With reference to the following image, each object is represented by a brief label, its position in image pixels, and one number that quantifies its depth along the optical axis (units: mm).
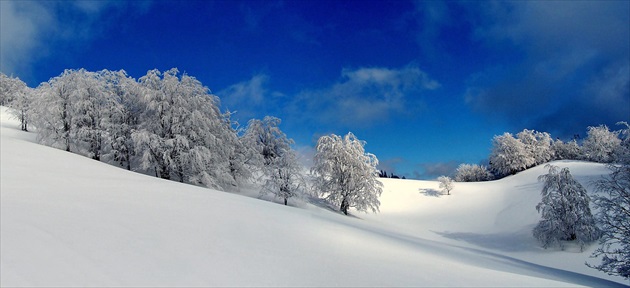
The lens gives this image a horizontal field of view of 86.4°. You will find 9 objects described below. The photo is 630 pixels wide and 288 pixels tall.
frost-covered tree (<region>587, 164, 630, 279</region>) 15297
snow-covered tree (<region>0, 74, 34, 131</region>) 31700
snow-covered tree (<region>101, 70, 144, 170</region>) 29844
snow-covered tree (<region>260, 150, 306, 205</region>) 31609
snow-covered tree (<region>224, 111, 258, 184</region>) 34125
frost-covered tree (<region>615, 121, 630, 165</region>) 16375
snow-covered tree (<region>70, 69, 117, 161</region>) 28797
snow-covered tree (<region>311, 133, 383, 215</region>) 35938
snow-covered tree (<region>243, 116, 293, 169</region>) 34812
